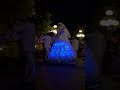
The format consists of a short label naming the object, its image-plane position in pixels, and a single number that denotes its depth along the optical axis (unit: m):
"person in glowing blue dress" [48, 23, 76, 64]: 5.54
